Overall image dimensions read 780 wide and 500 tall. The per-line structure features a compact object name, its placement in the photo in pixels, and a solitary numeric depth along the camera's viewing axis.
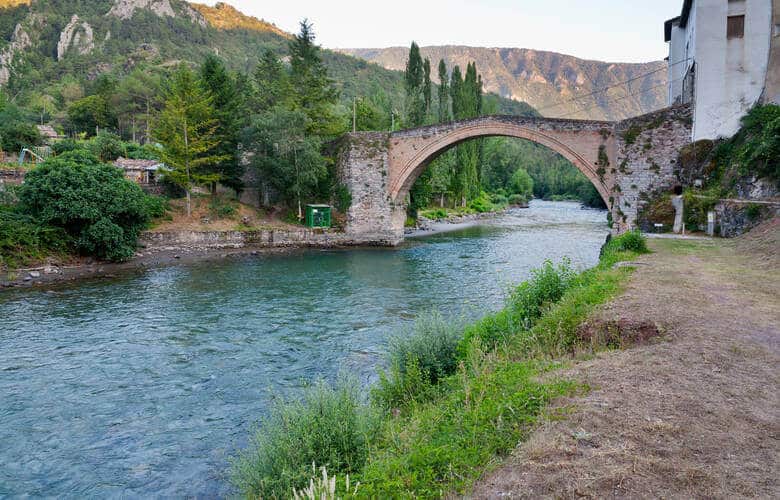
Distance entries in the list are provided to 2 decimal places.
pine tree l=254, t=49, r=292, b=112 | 28.92
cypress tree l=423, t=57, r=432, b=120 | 47.00
